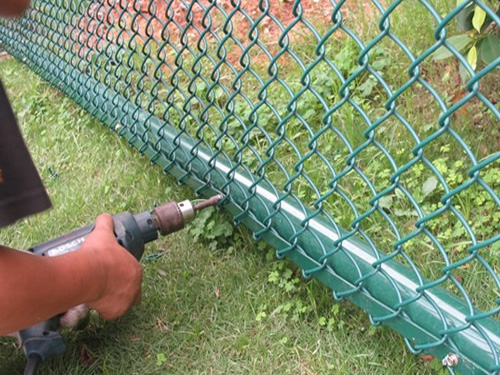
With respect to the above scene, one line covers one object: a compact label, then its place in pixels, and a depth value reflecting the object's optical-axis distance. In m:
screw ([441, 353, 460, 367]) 0.45
